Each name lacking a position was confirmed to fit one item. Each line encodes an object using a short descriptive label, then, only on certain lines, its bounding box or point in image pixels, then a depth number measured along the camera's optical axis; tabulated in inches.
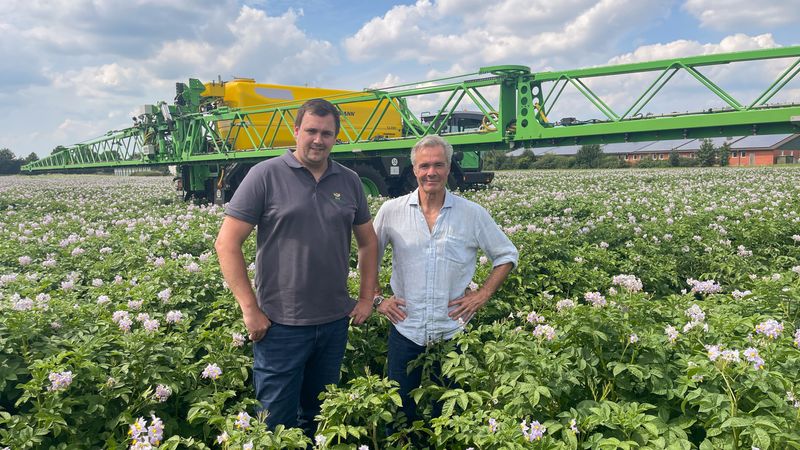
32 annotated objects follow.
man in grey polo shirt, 118.9
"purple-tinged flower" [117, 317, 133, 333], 134.7
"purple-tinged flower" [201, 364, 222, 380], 117.6
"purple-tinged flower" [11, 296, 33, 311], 145.6
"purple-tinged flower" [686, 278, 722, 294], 170.6
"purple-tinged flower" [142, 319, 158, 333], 135.9
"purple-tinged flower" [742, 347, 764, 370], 98.9
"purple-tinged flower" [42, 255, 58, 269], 244.5
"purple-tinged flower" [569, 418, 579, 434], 92.7
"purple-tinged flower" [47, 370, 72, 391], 109.3
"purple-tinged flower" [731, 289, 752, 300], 176.6
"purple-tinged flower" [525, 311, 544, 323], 140.5
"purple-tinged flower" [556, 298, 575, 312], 141.3
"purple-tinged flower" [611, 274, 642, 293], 151.4
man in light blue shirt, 129.3
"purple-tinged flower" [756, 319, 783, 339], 111.1
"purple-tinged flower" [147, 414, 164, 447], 89.7
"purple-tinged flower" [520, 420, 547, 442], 90.5
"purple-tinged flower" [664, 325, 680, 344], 116.1
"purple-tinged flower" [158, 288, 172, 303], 168.8
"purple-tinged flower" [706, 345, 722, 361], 101.1
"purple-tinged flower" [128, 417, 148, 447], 87.6
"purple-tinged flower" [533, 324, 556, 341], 119.6
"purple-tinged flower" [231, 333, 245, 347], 141.3
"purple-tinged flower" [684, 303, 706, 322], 129.6
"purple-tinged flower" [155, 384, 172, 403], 118.3
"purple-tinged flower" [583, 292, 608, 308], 132.2
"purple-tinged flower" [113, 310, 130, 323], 141.6
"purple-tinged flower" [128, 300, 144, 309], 162.9
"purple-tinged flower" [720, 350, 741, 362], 98.7
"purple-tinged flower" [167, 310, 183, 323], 151.0
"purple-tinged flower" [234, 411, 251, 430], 91.4
